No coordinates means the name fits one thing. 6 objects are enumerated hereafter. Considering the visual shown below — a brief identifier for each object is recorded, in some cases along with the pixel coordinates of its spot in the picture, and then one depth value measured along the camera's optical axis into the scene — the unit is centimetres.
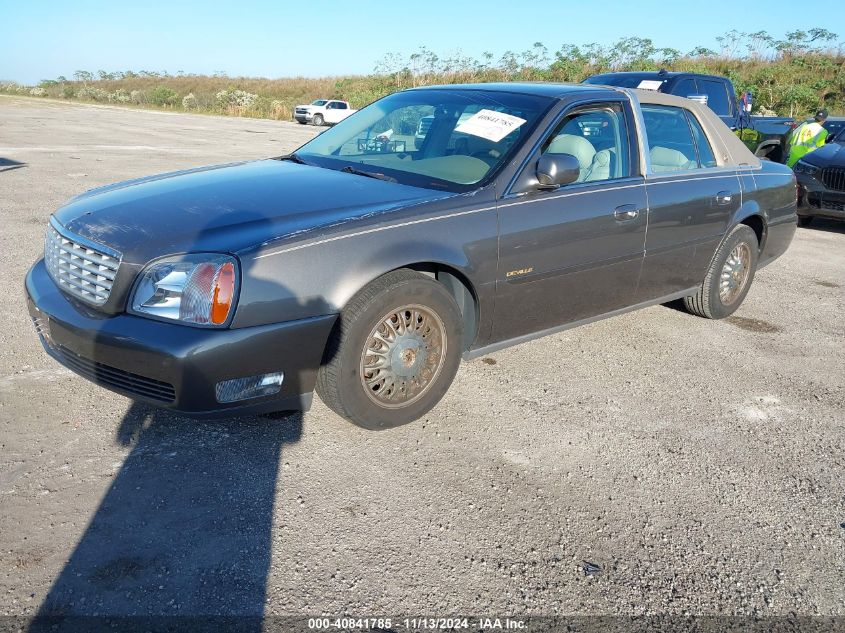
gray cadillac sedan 280
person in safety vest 1010
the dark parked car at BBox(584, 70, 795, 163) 1073
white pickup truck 3488
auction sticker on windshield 387
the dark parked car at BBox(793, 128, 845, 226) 907
